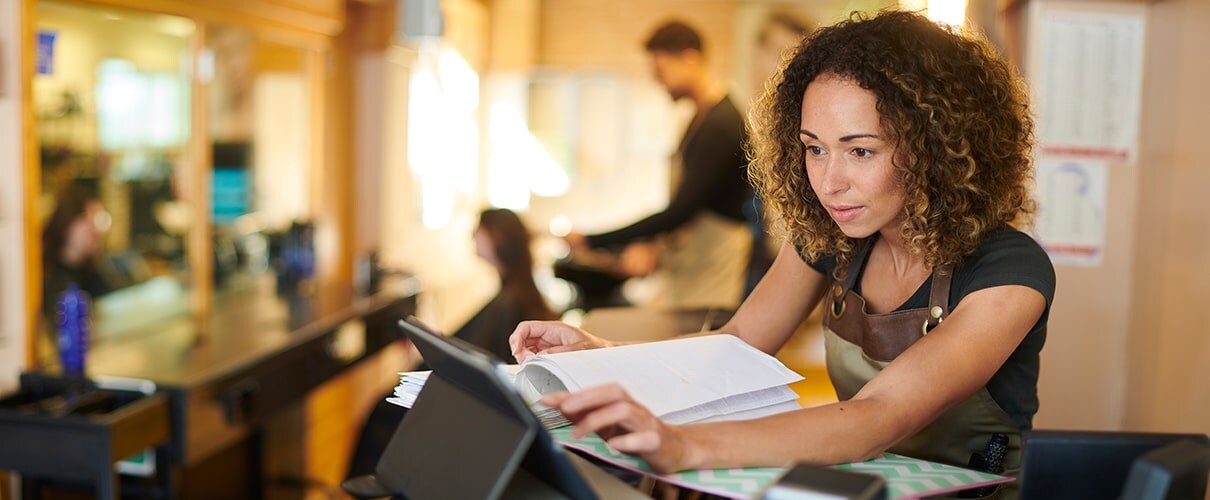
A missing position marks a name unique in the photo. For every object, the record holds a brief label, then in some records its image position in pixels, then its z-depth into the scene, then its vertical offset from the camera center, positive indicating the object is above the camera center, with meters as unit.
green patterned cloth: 1.06 -0.30
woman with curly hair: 1.31 -0.07
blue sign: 2.66 +0.24
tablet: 0.96 -0.23
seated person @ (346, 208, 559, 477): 3.19 -0.38
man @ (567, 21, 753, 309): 3.53 -0.10
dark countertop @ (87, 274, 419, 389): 2.78 -0.49
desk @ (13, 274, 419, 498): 2.69 -0.52
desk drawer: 2.32 -0.57
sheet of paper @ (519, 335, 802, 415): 1.20 -0.22
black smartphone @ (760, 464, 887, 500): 0.89 -0.24
